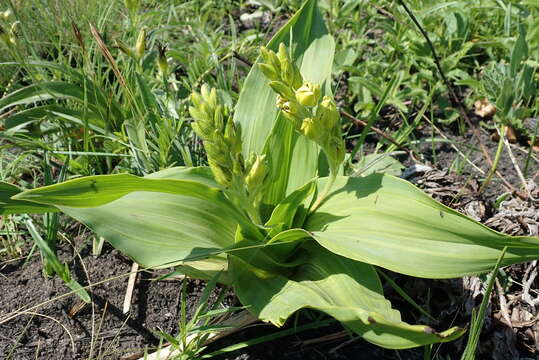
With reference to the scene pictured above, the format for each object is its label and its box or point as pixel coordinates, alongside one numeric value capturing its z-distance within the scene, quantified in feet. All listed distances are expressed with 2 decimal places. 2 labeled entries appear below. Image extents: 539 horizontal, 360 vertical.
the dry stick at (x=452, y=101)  3.37
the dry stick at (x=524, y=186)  2.60
